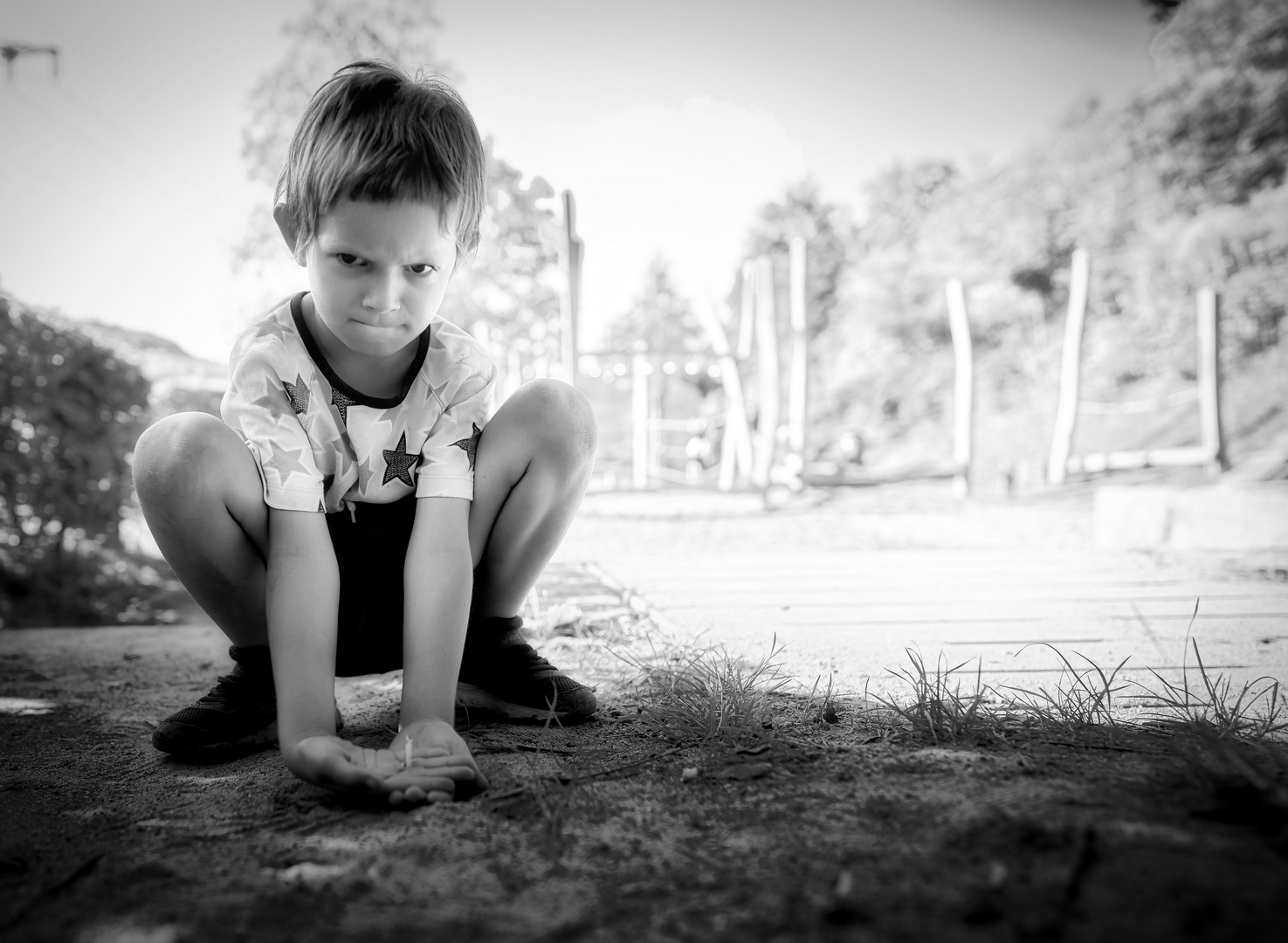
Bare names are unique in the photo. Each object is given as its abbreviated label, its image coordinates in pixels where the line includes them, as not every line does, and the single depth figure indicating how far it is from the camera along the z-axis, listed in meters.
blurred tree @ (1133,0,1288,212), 12.77
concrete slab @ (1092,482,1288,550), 3.96
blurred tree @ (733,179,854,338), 22.84
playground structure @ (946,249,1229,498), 7.74
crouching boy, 1.24
